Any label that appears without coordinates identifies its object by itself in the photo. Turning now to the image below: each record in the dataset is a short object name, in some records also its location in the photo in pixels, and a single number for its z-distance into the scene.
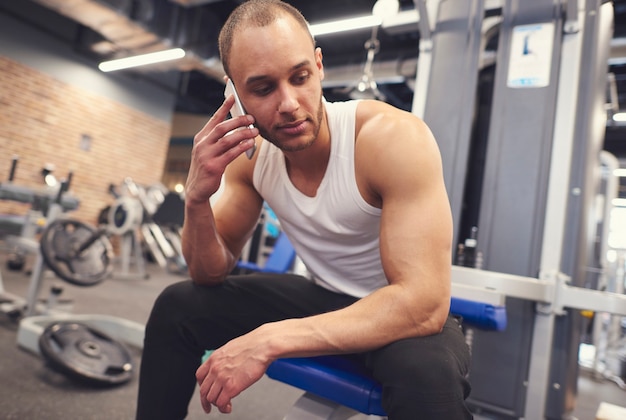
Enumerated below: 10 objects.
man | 0.73
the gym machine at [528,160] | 1.82
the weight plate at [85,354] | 1.75
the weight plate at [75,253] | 2.28
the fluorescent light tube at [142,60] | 5.73
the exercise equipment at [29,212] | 3.55
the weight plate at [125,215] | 4.90
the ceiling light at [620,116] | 6.01
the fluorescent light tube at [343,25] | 4.27
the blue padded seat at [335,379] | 0.75
